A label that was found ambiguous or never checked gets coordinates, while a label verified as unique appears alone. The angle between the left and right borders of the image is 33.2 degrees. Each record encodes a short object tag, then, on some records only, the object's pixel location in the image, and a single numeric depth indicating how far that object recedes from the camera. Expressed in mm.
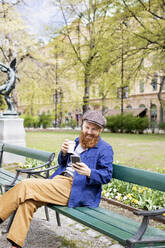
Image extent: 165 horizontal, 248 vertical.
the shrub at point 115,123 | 23719
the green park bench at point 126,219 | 2215
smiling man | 2844
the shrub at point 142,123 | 22531
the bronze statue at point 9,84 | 8035
